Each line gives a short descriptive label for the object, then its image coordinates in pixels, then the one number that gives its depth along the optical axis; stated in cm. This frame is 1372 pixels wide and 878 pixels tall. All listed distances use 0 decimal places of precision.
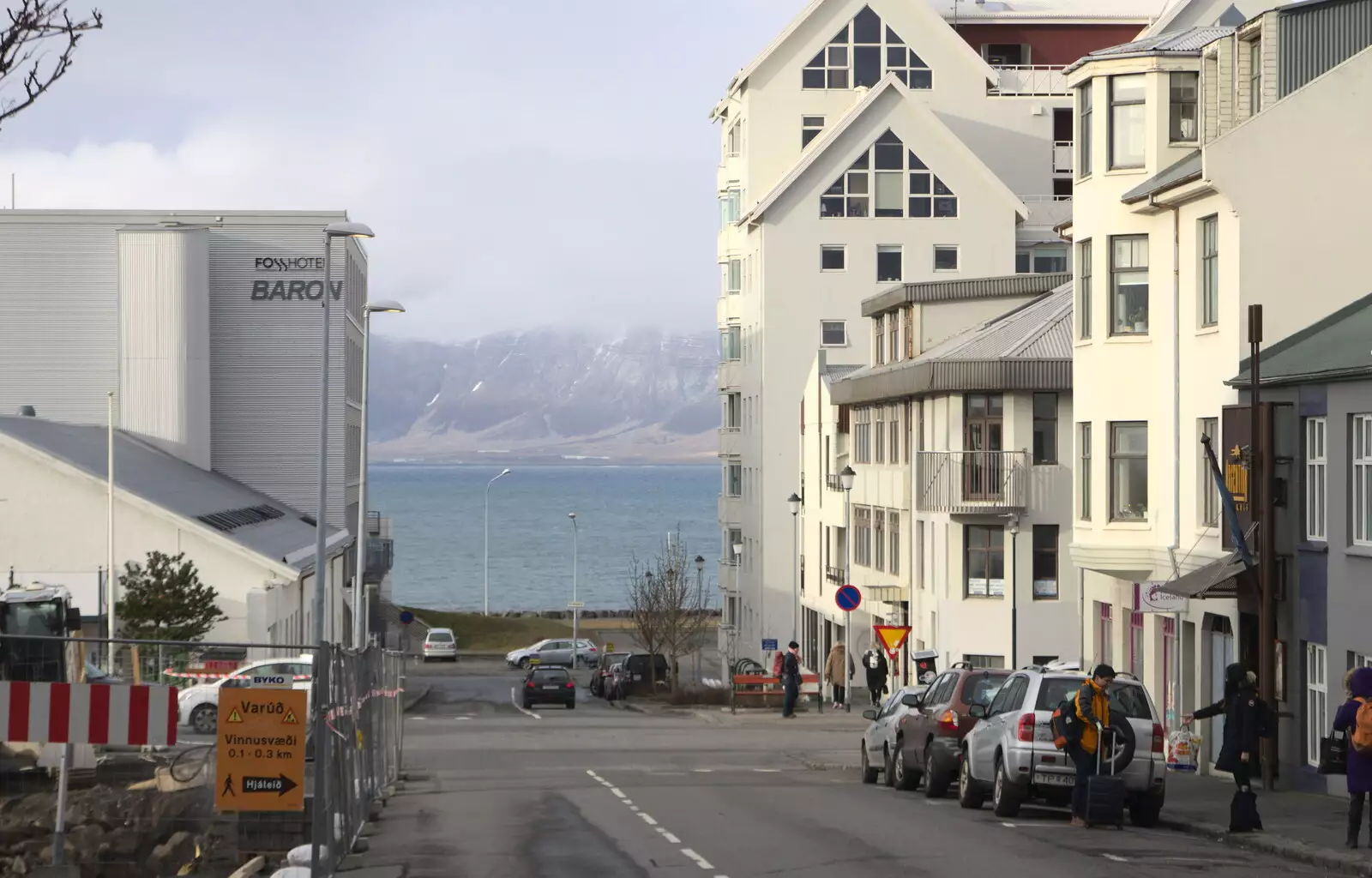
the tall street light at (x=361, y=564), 4509
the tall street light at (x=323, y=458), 3250
